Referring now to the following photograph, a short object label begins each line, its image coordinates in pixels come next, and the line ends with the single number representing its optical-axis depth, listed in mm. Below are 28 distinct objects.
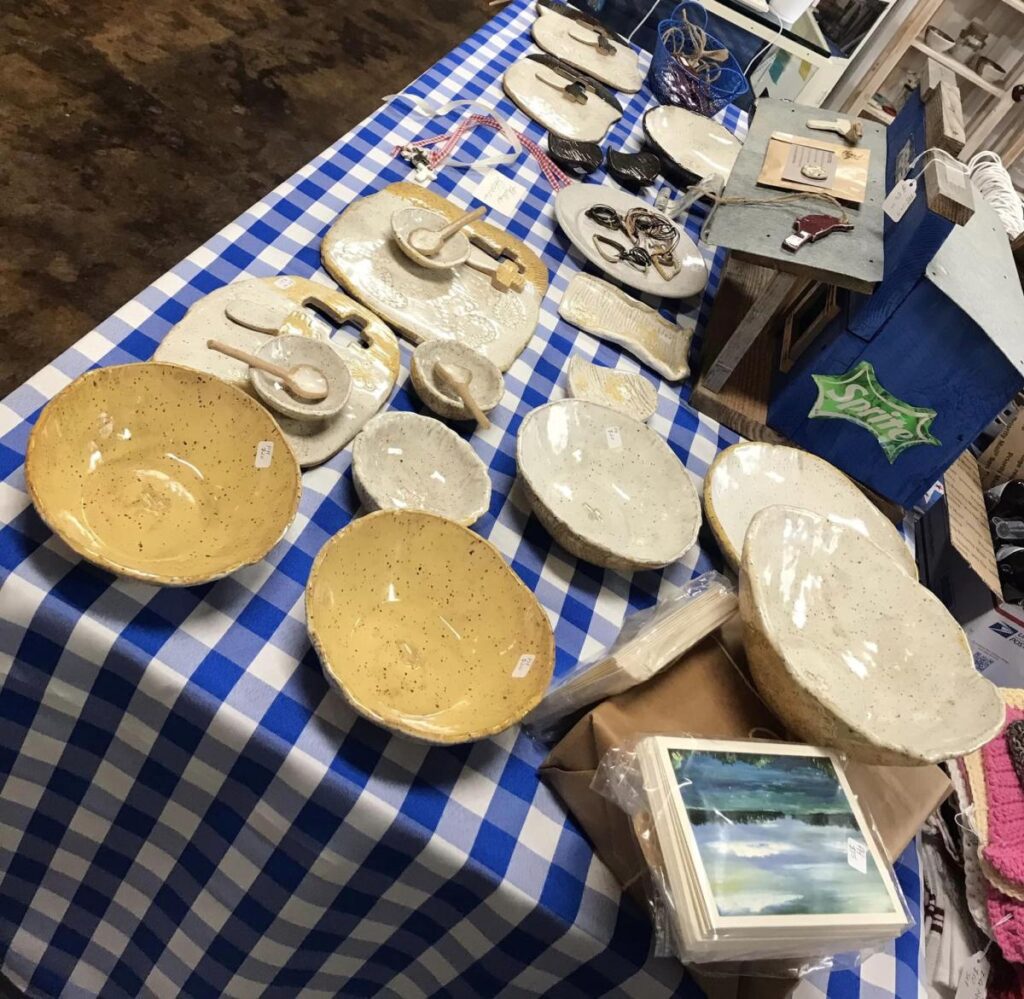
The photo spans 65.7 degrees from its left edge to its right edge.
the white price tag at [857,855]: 727
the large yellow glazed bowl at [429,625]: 832
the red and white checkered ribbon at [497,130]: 1581
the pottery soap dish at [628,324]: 1433
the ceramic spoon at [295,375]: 980
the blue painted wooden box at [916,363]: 1172
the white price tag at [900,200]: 1213
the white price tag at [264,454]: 903
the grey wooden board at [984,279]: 1167
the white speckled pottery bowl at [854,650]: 789
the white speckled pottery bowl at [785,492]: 1204
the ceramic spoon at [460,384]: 1121
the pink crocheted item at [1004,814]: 1072
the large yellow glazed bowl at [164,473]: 806
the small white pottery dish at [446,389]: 1128
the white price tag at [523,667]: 865
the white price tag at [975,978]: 1049
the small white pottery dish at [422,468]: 1018
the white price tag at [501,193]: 1571
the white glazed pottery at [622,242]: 1565
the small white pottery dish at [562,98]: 1852
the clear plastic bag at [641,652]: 802
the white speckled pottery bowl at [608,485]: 1054
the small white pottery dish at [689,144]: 1932
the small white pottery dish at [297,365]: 994
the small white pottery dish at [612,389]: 1295
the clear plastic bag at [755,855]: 662
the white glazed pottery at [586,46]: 2109
